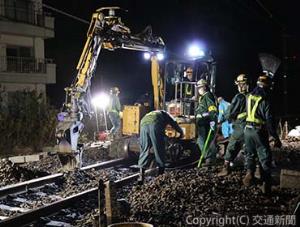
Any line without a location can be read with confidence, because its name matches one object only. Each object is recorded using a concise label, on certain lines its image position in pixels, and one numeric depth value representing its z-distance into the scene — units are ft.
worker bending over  32.91
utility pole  94.47
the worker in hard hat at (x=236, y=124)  31.24
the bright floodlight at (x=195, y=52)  42.94
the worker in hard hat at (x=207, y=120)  36.50
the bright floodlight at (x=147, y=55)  43.50
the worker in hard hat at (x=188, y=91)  42.27
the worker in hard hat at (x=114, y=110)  55.62
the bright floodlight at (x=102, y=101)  57.78
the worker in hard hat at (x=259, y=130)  27.07
